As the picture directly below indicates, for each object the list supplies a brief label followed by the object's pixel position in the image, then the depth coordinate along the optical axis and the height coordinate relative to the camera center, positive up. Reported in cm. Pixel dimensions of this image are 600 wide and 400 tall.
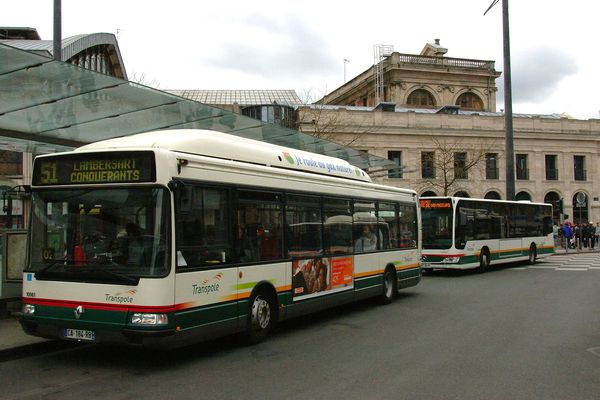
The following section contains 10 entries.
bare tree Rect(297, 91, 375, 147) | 3981 +818
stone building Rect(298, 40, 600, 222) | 4806 +786
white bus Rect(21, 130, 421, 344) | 673 -14
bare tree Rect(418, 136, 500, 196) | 4272 +554
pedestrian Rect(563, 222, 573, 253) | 3602 -26
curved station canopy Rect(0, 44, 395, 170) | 944 +250
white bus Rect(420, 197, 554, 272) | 2019 -13
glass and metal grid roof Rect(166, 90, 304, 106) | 5831 +1401
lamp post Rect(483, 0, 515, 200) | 2716 +565
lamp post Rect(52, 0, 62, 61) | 1223 +432
